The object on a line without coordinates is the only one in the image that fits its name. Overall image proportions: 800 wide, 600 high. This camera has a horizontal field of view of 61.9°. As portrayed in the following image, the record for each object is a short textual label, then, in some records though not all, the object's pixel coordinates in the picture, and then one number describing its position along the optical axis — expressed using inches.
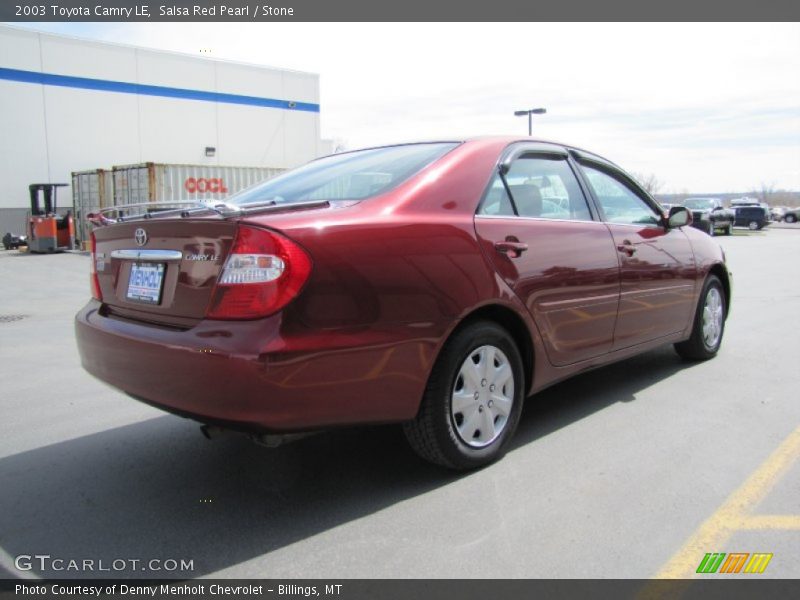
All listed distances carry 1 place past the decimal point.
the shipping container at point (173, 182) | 757.9
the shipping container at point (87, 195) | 834.2
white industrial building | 962.7
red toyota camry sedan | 99.7
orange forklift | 798.5
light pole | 1234.4
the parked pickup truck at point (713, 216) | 1177.0
